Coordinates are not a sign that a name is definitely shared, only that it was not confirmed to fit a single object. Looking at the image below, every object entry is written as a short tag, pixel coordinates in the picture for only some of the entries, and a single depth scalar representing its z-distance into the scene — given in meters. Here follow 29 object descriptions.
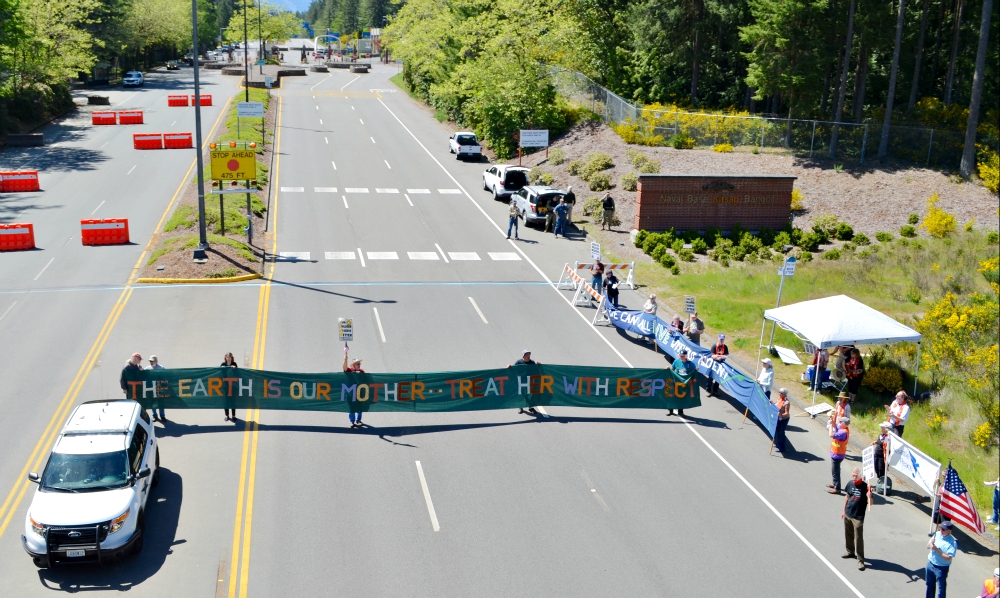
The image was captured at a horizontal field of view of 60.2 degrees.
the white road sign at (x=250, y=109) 47.88
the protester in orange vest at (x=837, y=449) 16.38
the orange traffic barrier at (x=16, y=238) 31.19
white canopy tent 19.97
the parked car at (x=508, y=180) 42.31
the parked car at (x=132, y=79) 84.38
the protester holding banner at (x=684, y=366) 19.41
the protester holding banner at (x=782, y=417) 17.50
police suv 12.39
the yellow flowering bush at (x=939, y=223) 34.59
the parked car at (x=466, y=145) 52.03
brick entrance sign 36.06
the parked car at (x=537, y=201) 37.50
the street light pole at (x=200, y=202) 28.27
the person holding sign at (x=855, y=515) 13.66
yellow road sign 31.12
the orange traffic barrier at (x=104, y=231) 32.09
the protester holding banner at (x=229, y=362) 18.17
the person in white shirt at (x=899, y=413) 17.25
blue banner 18.58
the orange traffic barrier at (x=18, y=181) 40.50
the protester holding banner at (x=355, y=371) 18.14
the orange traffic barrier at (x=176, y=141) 53.03
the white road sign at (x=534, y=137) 46.00
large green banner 18.00
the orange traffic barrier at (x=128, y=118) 61.41
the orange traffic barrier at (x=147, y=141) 52.06
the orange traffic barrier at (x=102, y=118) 60.47
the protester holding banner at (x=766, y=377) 19.47
